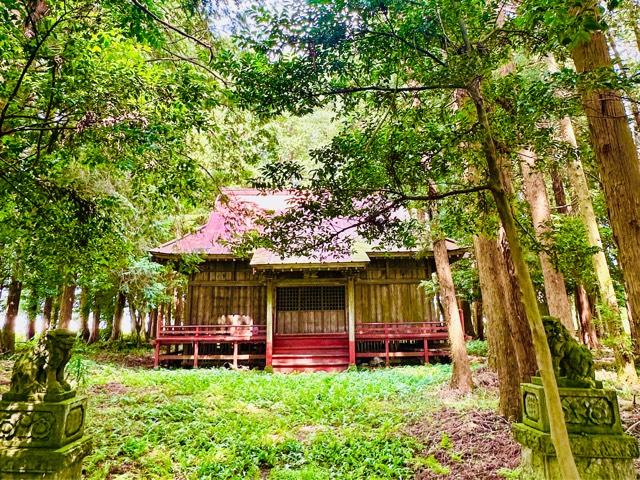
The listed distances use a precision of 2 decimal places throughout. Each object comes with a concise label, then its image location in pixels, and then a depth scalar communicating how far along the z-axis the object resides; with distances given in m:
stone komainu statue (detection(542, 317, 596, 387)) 3.61
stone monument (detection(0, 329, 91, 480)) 3.53
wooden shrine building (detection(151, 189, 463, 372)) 13.83
